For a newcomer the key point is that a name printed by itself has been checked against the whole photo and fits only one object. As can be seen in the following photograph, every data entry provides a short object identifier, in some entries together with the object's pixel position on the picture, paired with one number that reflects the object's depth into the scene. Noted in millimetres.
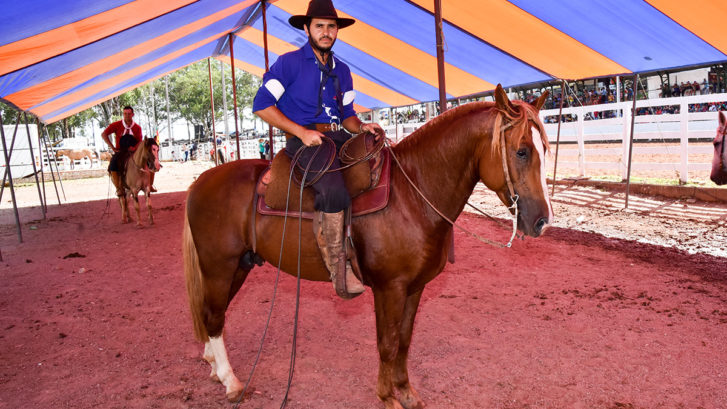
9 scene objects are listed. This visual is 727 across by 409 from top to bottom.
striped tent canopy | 5477
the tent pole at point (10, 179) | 7577
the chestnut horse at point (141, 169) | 10271
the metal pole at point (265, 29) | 8789
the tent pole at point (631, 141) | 8070
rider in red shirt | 10516
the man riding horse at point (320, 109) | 2775
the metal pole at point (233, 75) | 12030
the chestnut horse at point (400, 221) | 2525
